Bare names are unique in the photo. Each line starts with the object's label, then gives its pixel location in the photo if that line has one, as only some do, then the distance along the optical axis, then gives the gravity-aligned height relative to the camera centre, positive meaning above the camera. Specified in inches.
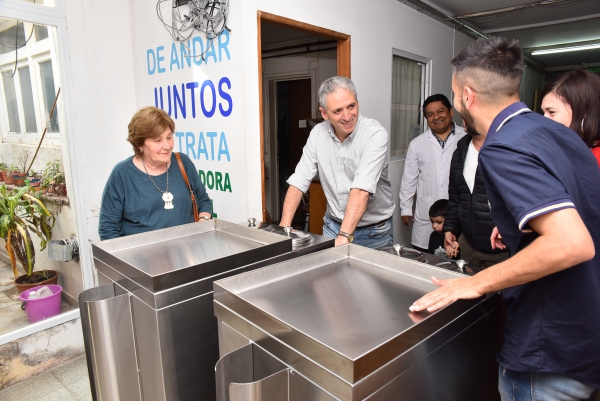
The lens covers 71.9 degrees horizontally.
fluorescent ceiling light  271.9 +51.8
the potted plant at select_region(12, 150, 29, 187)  108.7 -8.6
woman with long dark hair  58.4 +3.0
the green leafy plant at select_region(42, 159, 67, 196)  109.8 -11.2
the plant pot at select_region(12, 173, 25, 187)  108.5 -10.6
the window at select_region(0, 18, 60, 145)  101.4 +13.7
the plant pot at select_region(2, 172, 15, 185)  107.1 -10.4
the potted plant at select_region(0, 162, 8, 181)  106.3 -7.9
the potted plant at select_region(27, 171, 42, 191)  110.5 -11.0
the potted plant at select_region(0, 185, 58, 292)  103.1 -23.0
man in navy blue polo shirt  32.8 -9.0
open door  215.5 +3.9
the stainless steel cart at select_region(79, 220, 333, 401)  47.0 -21.1
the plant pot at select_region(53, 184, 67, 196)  109.8 -13.8
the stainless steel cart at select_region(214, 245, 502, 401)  32.5 -17.4
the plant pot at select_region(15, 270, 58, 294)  107.5 -37.5
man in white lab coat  126.9 -11.9
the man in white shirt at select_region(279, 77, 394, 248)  74.1 -7.6
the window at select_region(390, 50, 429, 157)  158.7 +12.4
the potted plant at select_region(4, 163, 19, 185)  107.3 -9.1
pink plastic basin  101.9 -41.4
